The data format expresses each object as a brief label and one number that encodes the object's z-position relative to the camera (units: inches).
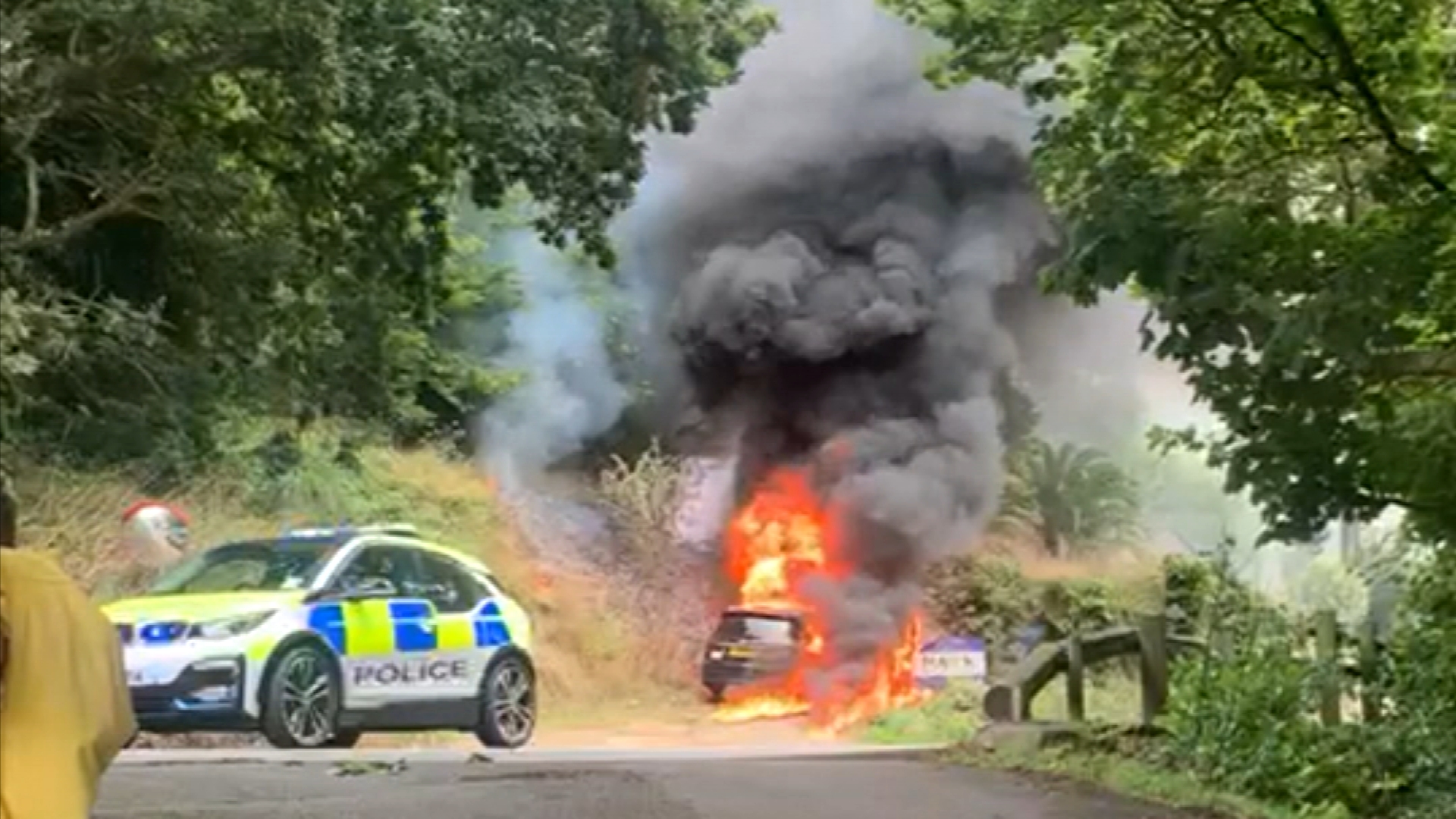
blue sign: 903.7
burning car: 917.2
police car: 521.3
